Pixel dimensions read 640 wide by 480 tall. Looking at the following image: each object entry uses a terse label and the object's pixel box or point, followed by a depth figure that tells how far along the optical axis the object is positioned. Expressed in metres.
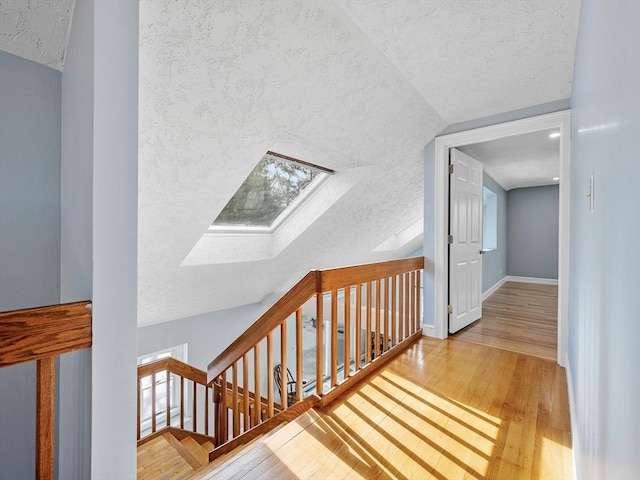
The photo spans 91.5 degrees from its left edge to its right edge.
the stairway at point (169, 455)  2.35
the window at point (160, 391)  4.05
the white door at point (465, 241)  3.15
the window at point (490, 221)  5.98
